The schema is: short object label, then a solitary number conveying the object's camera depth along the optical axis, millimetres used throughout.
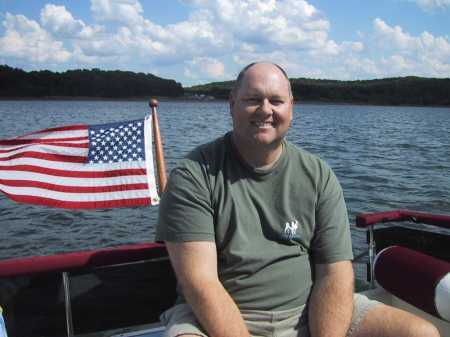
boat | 2727
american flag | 4109
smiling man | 2320
